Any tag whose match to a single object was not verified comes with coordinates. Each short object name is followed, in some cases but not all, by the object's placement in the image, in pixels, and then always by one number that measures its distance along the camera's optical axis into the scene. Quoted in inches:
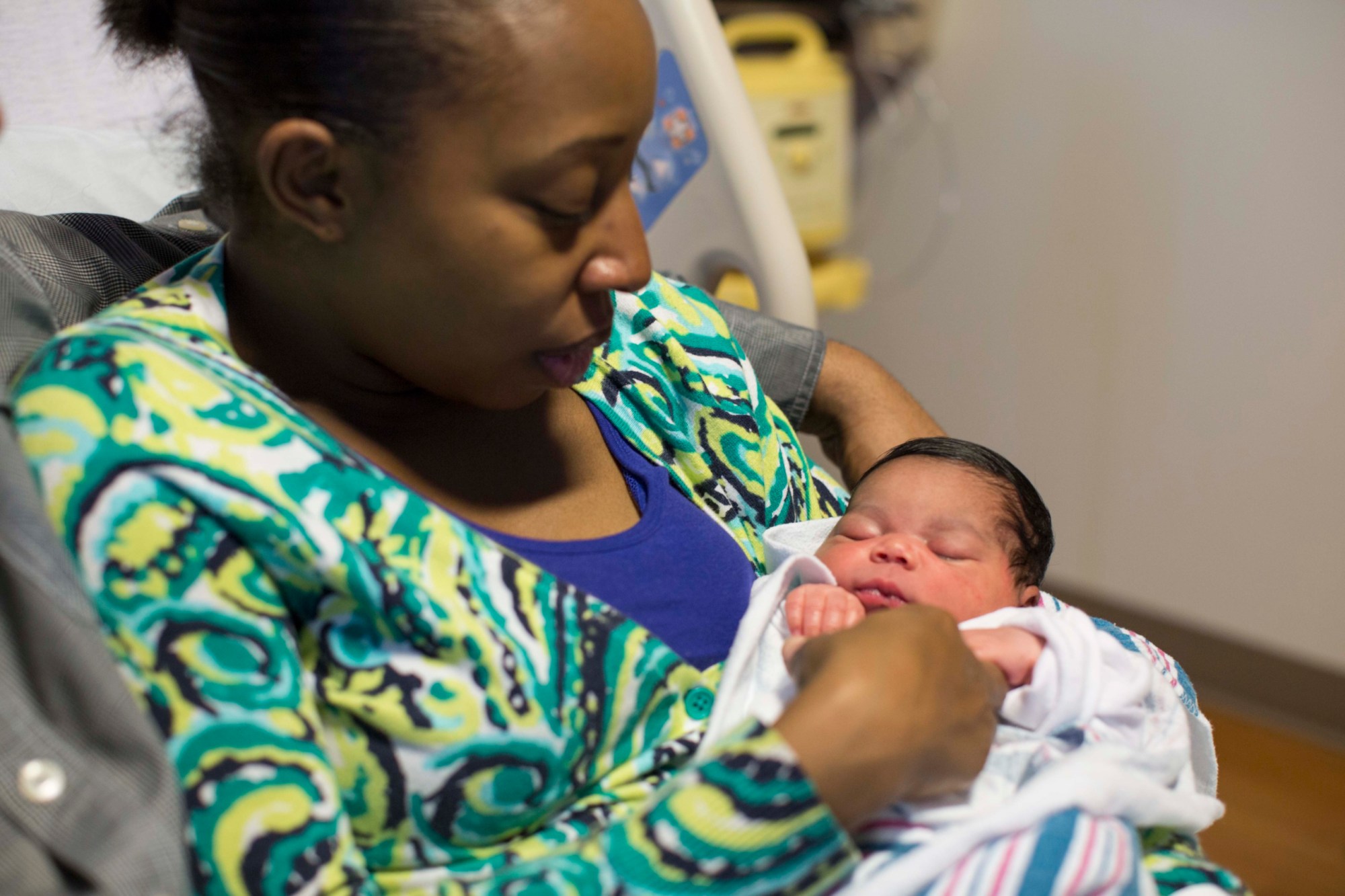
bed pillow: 55.7
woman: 31.3
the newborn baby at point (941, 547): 43.2
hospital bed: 58.3
